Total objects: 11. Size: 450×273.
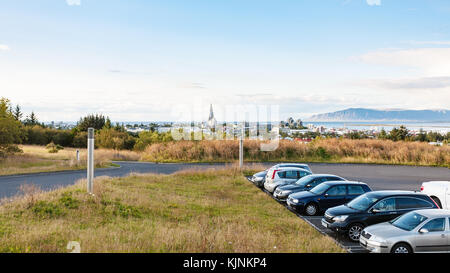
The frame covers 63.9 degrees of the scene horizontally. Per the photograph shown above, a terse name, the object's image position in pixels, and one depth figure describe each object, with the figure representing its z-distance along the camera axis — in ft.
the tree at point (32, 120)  298.88
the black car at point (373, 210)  36.35
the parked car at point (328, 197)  47.06
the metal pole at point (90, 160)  48.16
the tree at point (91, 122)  258.55
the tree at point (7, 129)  109.19
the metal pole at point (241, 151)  95.97
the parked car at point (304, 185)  55.06
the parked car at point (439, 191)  47.29
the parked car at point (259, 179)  72.08
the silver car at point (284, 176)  62.95
